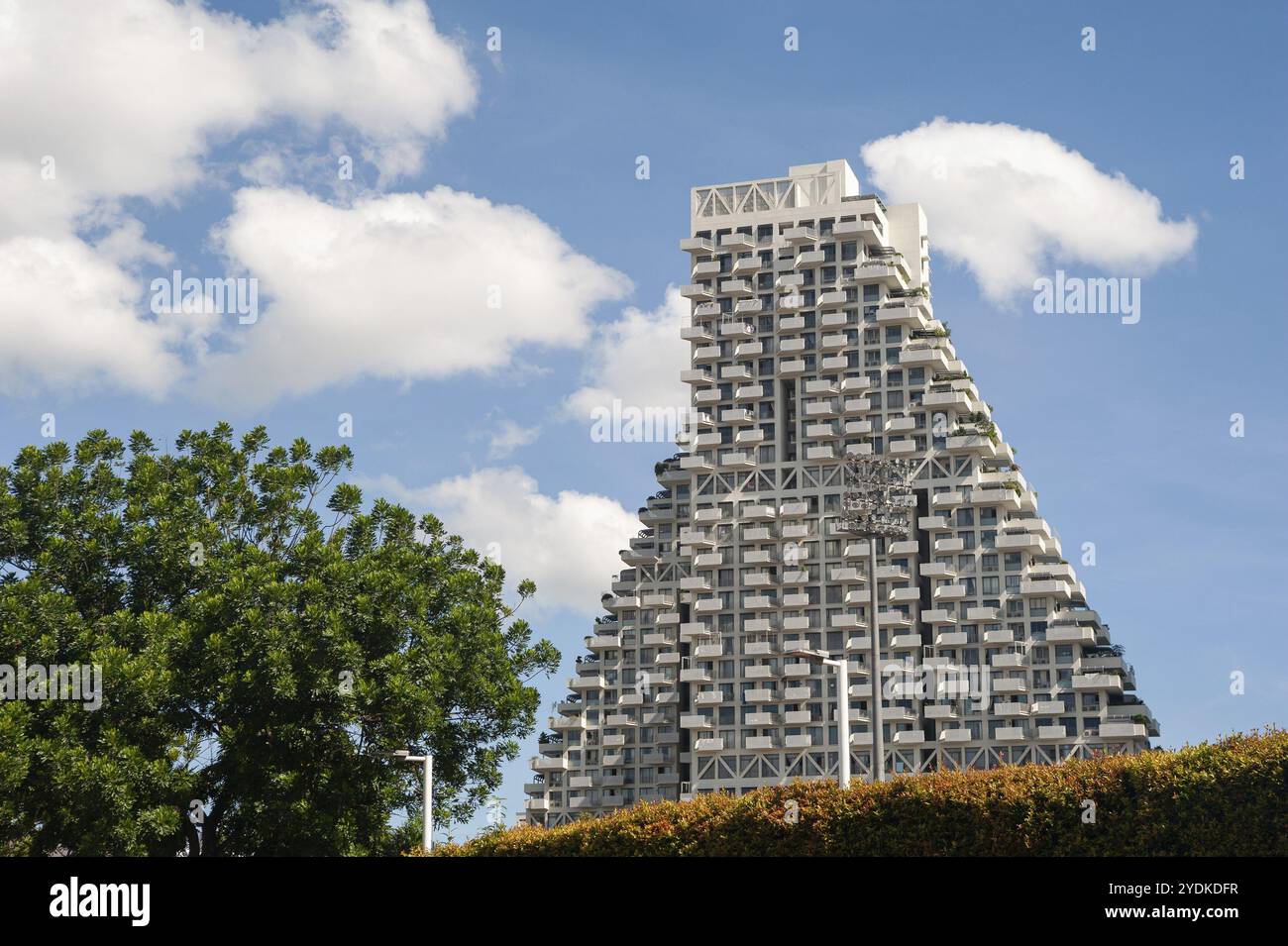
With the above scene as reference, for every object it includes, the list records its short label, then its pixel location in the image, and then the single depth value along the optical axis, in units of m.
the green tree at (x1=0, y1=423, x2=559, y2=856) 53.53
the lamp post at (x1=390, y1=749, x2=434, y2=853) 51.88
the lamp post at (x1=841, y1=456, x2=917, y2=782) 50.81
